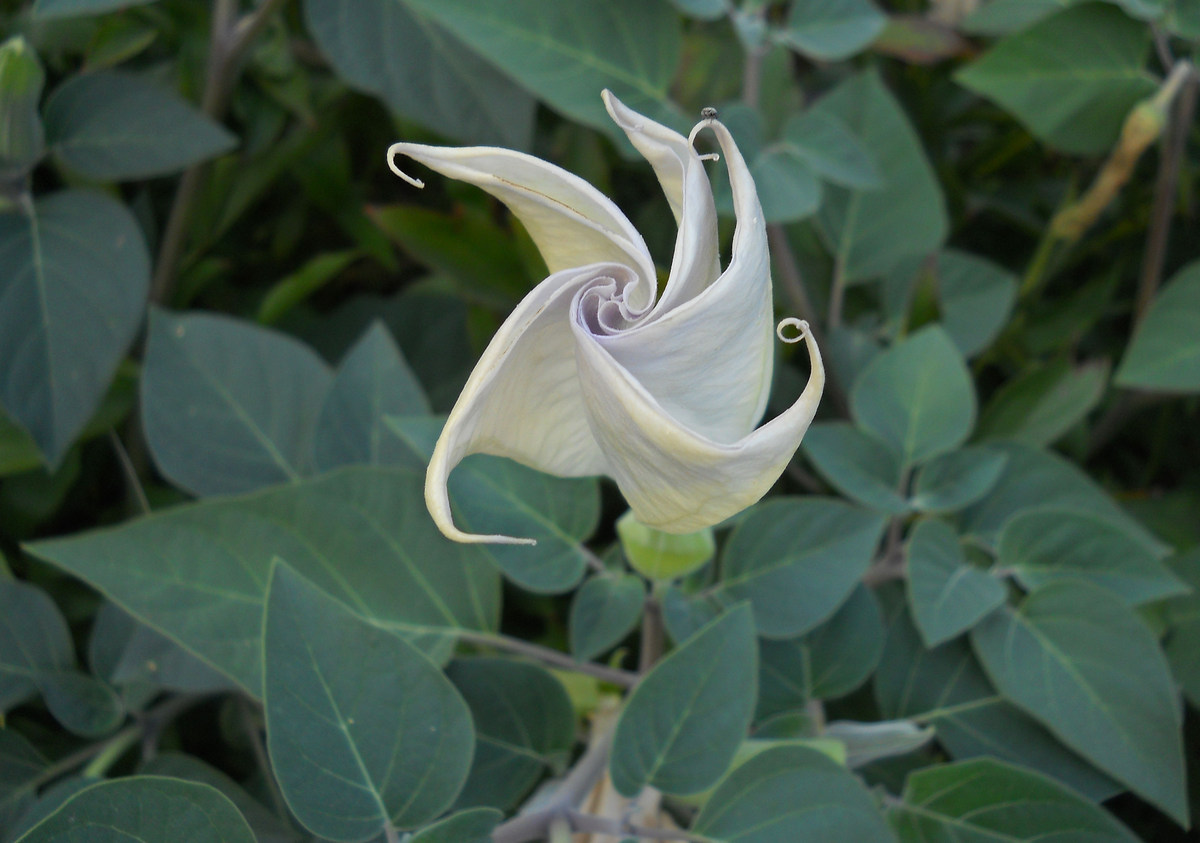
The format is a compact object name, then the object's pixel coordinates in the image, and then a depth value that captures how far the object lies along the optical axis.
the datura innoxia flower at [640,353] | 0.17
